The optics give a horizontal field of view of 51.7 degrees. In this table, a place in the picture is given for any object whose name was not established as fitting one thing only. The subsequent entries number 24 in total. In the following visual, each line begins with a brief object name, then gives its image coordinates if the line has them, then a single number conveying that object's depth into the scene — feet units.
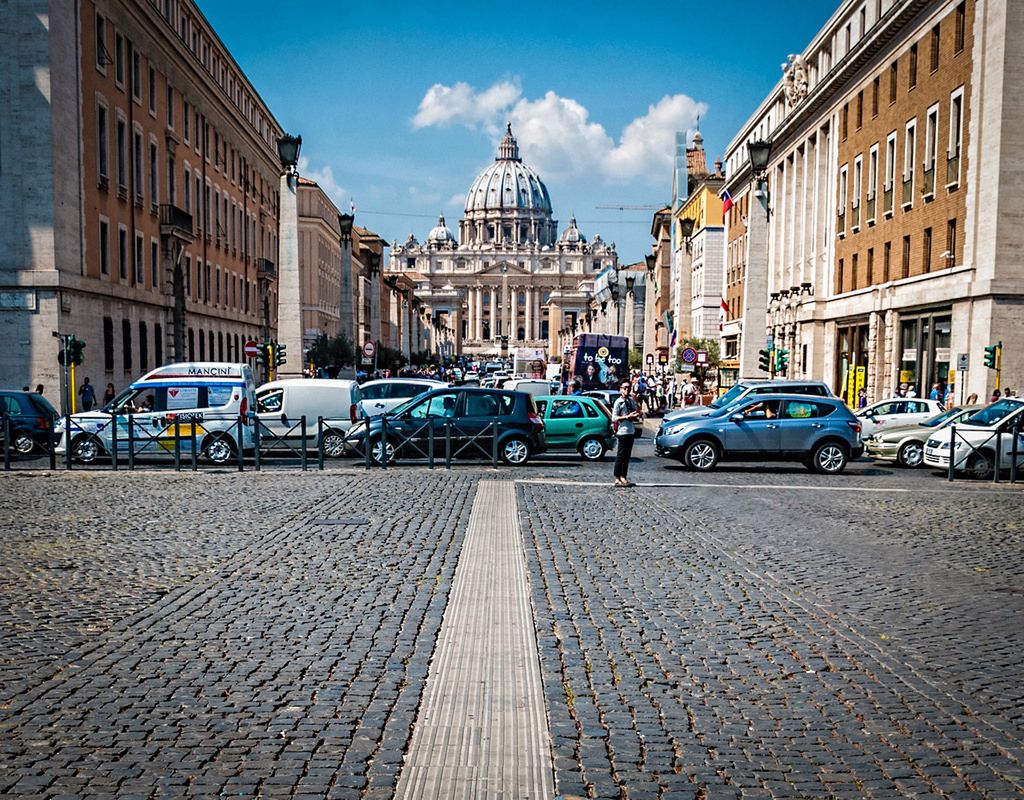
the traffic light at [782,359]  119.03
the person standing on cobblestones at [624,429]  51.57
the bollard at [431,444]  60.03
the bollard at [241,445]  58.80
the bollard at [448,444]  59.77
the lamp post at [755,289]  103.96
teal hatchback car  71.05
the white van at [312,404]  72.28
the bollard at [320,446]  59.54
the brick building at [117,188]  95.66
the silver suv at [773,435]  62.28
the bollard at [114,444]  59.13
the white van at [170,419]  63.87
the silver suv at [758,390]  73.15
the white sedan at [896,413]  77.10
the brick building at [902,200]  87.20
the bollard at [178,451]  58.06
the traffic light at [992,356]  83.26
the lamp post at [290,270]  108.88
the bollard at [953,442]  57.95
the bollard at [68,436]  60.03
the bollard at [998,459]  57.93
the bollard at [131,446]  59.98
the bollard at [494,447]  61.77
